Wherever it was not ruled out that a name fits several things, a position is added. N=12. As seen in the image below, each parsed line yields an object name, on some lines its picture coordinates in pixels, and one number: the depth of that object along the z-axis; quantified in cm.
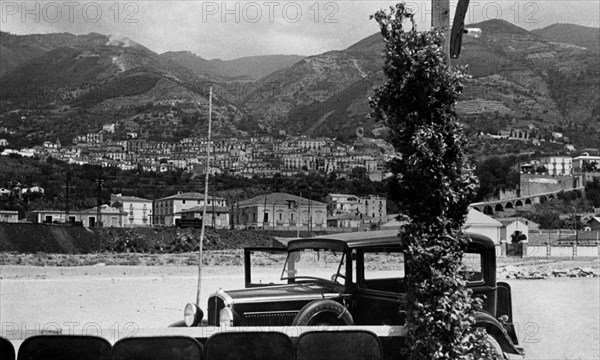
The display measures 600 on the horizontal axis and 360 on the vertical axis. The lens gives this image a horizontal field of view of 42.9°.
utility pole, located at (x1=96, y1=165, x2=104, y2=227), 8525
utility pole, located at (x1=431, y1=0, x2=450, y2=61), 612
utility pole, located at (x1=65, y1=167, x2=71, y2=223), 8609
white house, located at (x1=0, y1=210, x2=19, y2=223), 9581
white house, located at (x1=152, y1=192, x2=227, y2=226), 11338
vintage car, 727
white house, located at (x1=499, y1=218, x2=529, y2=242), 8131
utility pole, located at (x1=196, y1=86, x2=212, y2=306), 1619
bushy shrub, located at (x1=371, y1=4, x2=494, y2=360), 555
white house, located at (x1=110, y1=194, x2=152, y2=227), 11188
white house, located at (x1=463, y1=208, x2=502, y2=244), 5199
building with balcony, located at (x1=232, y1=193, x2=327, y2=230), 10156
